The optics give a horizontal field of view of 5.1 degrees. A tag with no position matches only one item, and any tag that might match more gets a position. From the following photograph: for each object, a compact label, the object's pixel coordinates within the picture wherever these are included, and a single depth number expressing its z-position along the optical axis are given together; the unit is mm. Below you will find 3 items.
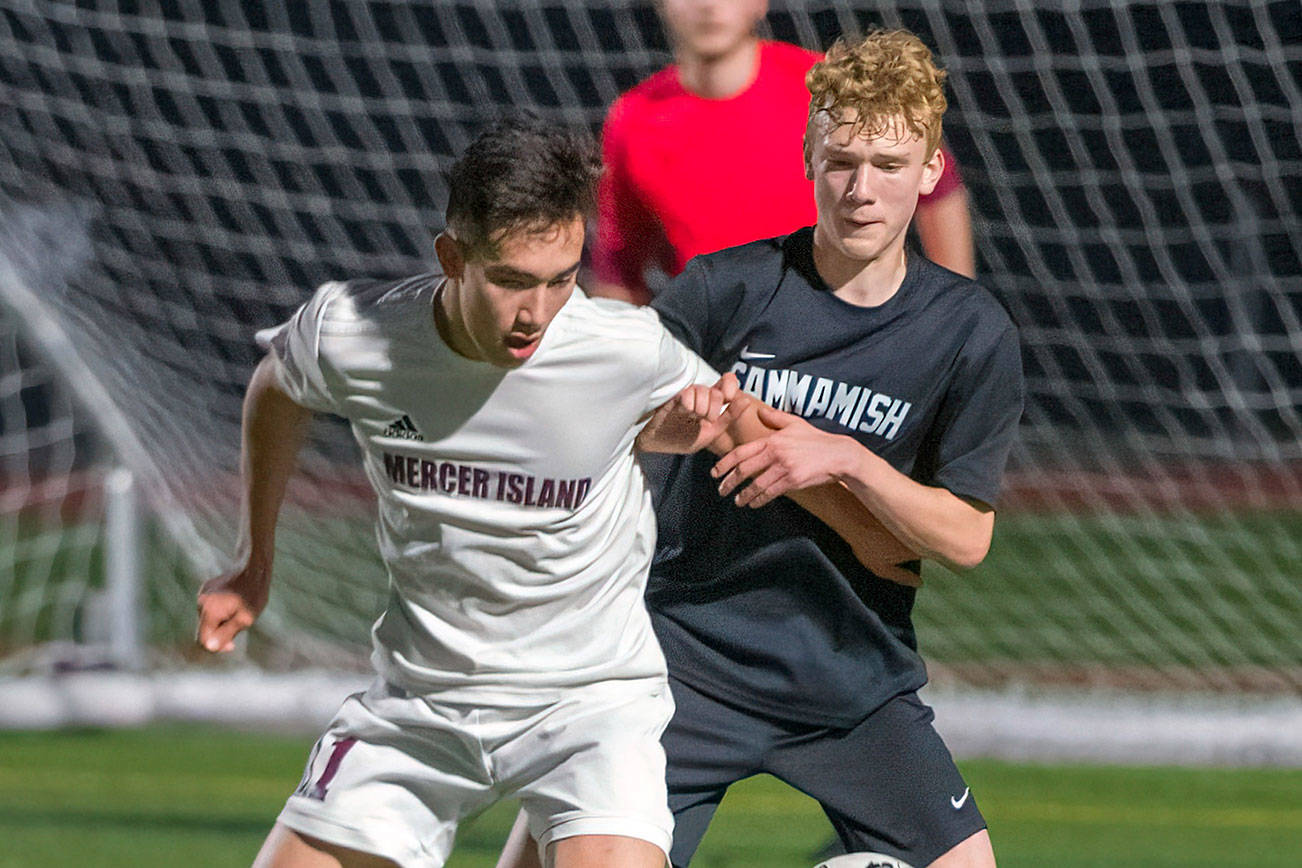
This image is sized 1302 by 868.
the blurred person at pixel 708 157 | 17007
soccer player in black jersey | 16241
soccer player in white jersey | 16157
